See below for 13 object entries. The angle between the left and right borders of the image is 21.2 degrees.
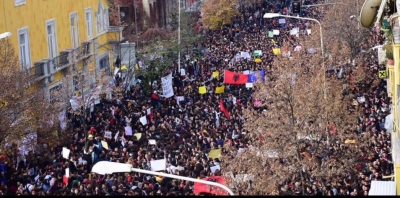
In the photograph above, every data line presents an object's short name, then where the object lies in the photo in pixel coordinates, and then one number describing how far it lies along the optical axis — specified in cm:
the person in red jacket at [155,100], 4300
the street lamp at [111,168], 1791
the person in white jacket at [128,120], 3785
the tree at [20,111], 3170
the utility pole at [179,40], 5685
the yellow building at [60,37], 4188
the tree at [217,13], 7312
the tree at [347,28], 4994
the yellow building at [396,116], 2559
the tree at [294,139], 2566
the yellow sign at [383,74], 4049
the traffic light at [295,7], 5069
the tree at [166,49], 5296
